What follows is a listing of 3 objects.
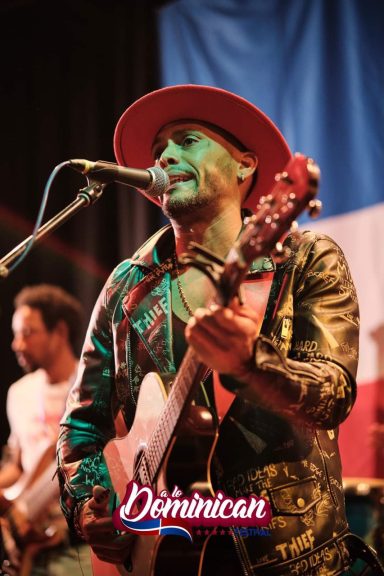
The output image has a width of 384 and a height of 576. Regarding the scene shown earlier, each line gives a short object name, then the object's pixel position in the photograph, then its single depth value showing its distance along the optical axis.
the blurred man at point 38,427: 4.86
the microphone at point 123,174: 2.07
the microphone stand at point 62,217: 1.96
